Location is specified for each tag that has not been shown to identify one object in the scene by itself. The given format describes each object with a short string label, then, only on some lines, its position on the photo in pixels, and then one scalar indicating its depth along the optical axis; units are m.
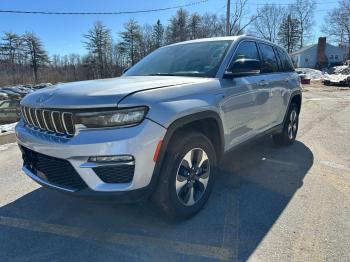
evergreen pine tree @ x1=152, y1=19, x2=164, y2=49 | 69.85
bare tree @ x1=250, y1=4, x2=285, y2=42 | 77.88
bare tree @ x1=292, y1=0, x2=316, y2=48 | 80.38
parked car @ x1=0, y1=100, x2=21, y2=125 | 16.17
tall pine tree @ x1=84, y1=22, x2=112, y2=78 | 70.94
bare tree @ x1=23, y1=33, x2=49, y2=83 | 71.06
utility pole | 23.98
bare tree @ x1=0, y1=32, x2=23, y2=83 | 71.47
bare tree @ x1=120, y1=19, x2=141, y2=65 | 70.81
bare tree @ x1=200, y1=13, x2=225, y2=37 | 43.28
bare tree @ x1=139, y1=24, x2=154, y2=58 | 70.38
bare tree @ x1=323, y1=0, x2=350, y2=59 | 74.94
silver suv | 2.60
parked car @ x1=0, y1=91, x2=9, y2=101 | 32.15
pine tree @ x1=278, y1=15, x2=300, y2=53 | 79.44
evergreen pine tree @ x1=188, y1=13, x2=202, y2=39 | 50.72
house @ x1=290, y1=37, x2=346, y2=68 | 70.38
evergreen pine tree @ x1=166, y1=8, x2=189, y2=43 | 58.32
